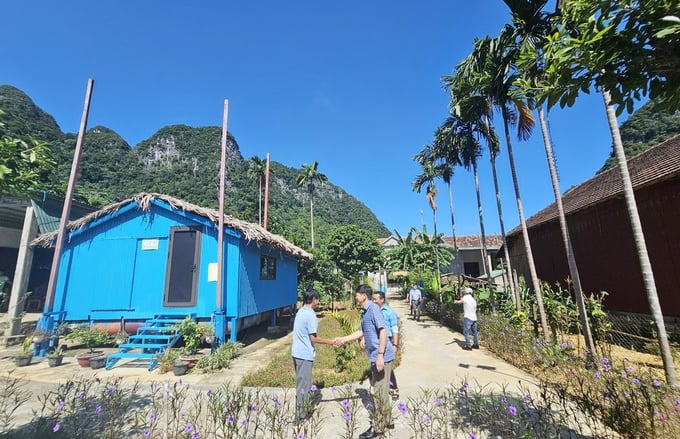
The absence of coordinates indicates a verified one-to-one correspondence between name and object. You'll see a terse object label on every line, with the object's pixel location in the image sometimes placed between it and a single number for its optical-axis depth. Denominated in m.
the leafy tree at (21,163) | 3.46
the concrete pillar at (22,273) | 11.96
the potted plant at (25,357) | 8.08
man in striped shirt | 3.87
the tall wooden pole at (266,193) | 15.95
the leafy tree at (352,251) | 29.14
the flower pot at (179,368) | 7.32
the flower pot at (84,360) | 8.00
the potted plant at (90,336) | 9.15
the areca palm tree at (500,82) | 9.54
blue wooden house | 9.92
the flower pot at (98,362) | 7.81
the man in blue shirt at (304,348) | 4.46
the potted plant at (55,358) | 8.10
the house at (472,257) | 34.34
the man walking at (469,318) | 9.49
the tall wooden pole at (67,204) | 9.22
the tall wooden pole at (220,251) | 9.17
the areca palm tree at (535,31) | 8.46
